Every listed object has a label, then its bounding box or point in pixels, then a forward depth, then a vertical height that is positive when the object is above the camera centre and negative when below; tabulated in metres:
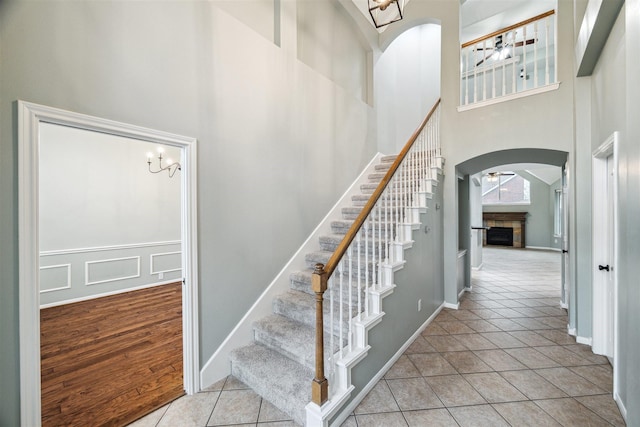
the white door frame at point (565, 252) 3.58 -0.56
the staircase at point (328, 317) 1.89 -0.92
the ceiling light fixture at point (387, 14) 4.81 +3.59
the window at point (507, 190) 11.29 +1.00
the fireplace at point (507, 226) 11.09 -0.54
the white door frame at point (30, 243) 1.48 -0.15
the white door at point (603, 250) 2.62 -0.37
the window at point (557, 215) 10.12 -0.07
